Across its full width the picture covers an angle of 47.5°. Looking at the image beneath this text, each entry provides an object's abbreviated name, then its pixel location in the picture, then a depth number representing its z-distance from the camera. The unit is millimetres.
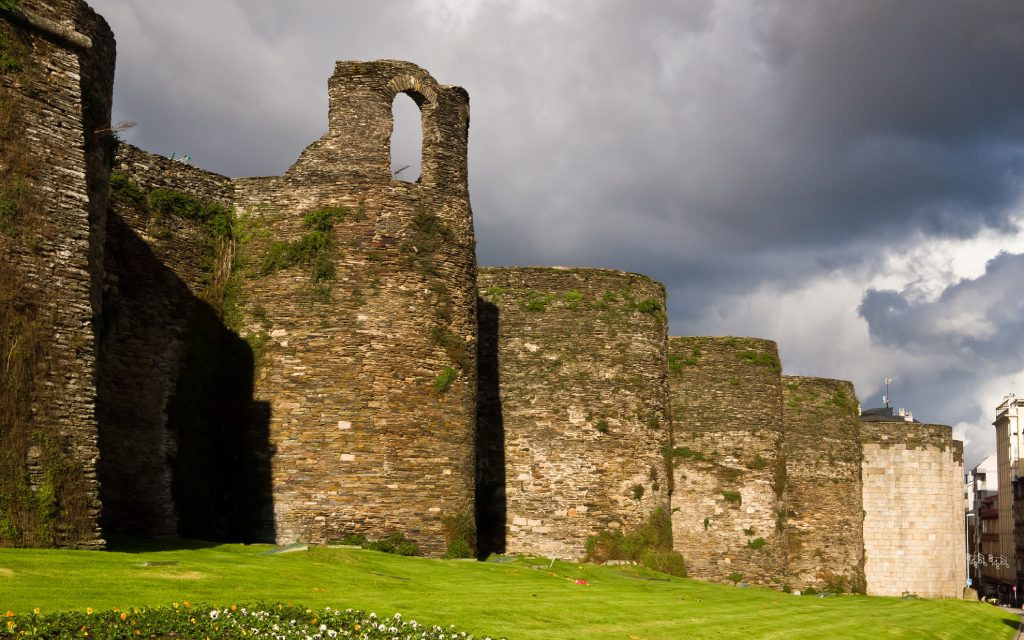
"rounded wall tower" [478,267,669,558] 32312
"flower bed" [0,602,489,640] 12781
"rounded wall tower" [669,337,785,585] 37312
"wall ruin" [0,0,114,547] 17828
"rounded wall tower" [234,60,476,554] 25266
